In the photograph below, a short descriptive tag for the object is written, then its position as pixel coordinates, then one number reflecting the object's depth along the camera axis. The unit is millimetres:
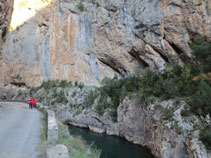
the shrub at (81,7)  30000
